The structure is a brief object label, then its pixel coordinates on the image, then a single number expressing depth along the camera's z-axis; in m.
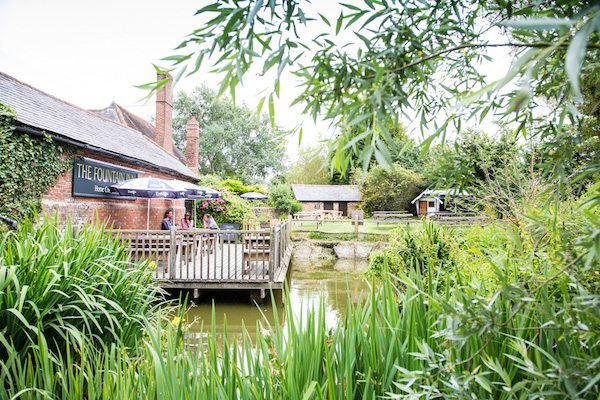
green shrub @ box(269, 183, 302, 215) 34.22
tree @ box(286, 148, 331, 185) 57.29
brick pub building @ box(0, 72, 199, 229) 9.45
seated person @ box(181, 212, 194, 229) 15.90
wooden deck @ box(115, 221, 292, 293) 9.25
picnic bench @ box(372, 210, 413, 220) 28.16
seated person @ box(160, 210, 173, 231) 13.24
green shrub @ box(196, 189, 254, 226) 20.98
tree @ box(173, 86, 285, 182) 44.41
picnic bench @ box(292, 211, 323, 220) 32.51
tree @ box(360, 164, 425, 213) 36.62
